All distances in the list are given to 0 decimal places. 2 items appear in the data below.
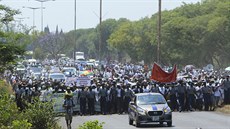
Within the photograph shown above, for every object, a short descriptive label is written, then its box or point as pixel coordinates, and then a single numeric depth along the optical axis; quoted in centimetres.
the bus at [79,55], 13592
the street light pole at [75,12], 8675
